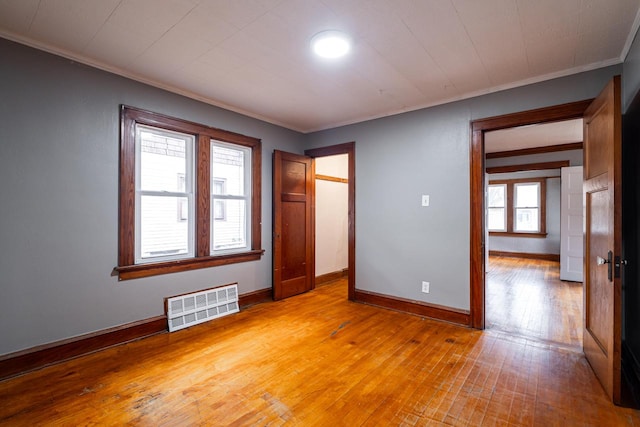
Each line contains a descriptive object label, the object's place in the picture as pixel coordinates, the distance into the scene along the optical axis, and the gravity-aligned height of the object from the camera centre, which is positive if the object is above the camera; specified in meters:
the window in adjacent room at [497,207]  8.51 +0.19
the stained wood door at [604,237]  1.82 -0.16
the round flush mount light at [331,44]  2.11 +1.30
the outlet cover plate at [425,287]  3.45 -0.88
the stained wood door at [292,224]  4.14 -0.17
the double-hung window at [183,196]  2.79 +0.19
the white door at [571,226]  5.29 -0.23
